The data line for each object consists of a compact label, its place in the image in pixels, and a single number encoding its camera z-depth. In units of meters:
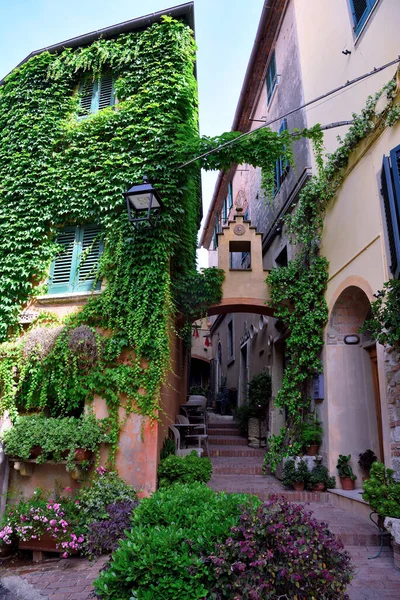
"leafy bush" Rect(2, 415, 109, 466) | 5.99
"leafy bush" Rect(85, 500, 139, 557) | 4.68
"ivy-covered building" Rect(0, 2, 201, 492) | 6.55
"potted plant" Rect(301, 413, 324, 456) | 7.39
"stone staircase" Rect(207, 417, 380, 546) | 5.26
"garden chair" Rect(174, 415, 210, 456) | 8.41
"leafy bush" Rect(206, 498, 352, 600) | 2.66
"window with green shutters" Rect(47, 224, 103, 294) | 7.41
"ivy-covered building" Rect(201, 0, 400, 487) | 5.78
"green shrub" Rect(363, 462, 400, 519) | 4.49
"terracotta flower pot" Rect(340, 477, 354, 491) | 6.79
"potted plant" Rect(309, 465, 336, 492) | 7.00
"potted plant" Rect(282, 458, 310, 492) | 7.09
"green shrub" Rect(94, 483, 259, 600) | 2.68
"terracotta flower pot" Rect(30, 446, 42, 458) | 6.11
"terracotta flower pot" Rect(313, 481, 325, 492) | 7.01
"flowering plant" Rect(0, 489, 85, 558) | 5.34
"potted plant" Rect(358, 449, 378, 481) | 6.74
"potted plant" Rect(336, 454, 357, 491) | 6.79
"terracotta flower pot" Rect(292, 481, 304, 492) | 7.11
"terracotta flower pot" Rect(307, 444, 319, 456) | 7.45
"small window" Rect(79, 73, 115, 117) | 8.70
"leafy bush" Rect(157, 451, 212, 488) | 6.12
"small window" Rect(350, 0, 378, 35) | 6.54
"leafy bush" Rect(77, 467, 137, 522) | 5.55
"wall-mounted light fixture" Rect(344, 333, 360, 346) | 7.43
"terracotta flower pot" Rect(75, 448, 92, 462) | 6.02
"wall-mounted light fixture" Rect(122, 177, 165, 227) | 6.38
